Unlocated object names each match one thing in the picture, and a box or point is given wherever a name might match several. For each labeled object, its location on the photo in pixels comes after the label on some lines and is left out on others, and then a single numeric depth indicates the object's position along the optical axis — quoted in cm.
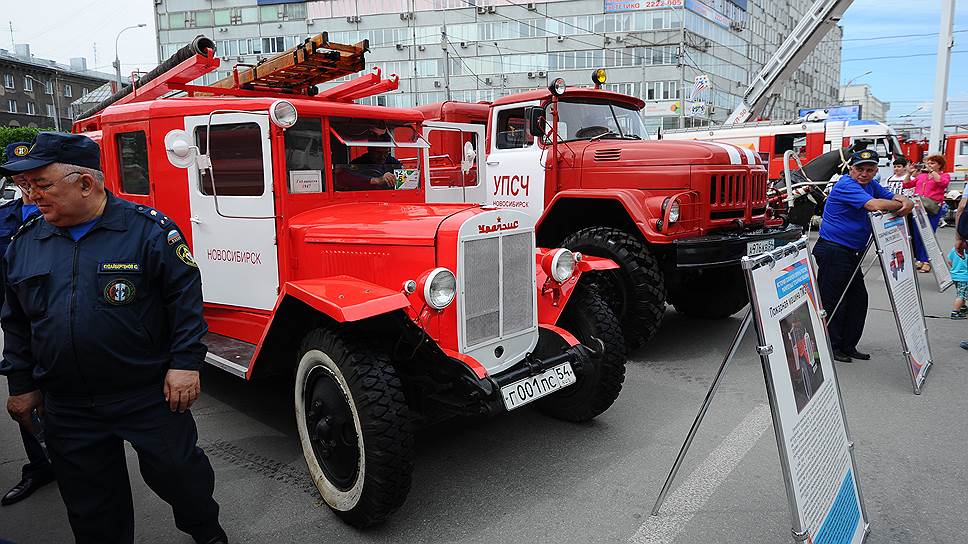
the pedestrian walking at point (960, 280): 693
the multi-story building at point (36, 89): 5500
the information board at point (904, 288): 486
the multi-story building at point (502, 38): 4597
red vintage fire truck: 317
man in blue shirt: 530
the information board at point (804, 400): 242
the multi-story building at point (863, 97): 8353
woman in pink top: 1031
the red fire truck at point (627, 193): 553
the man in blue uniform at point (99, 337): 244
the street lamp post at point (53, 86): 5904
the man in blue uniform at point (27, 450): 360
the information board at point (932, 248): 610
